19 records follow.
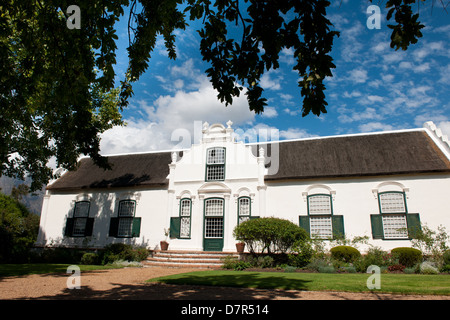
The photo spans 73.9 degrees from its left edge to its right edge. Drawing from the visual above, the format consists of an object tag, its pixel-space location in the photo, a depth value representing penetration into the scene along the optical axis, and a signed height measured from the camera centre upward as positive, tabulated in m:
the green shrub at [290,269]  13.14 -1.04
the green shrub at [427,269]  11.55 -0.80
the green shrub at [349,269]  12.52 -0.94
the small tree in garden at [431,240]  13.79 +0.34
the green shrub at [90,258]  16.98 -0.99
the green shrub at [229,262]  14.56 -0.90
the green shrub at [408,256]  13.24 -0.39
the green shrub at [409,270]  11.98 -0.89
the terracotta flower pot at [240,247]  15.78 -0.18
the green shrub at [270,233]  14.38 +0.51
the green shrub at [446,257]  12.54 -0.37
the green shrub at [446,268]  11.95 -0.78
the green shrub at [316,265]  13.11 -0.84
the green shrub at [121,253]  16.81 -0.68
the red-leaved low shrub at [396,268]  12.65 -0.86
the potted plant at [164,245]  17.75 -0.19
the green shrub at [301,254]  13.86 -0.41
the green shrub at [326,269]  12.38 -0.96
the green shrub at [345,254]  14.02 -0.36
